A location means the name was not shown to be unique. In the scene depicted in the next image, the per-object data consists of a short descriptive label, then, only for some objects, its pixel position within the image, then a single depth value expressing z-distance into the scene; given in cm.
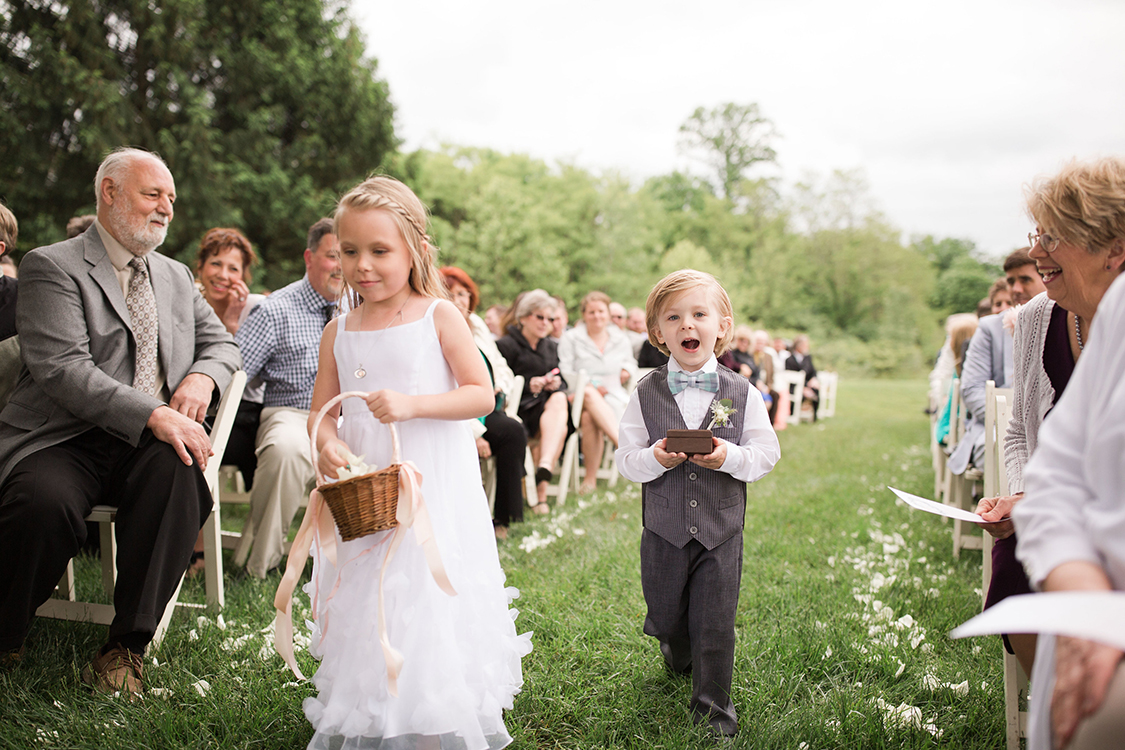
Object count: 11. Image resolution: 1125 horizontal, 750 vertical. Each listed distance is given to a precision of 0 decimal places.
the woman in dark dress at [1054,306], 204
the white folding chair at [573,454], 666
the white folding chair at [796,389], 1557
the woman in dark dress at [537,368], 682
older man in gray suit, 280
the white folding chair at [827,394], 1769
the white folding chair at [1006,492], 247
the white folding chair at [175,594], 314
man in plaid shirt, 420
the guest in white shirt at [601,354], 806
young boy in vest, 251
